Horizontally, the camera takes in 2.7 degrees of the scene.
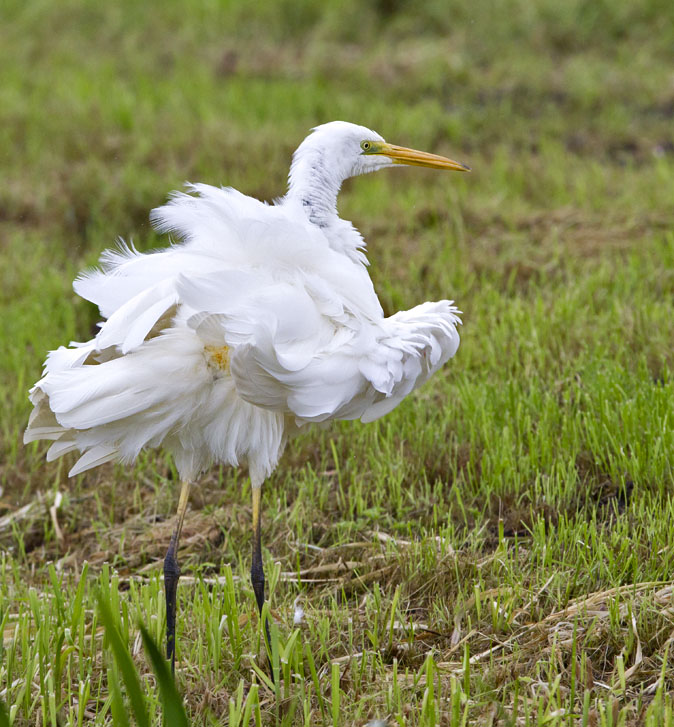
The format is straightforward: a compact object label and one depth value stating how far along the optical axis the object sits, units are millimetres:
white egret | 17607
